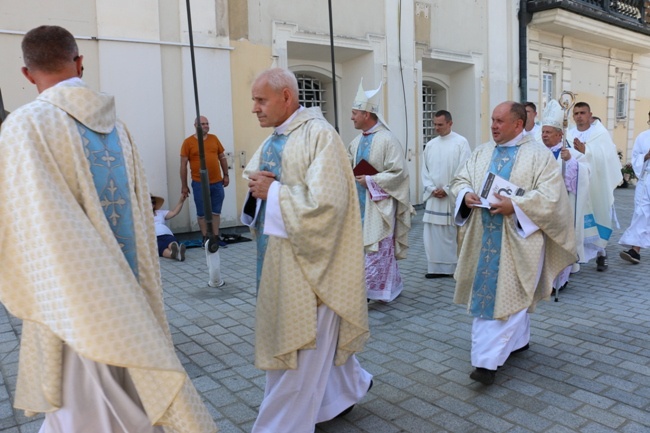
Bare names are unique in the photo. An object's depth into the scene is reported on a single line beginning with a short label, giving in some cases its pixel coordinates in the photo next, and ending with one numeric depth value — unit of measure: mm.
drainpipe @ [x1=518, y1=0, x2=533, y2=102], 14453
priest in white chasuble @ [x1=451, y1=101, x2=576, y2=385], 3785
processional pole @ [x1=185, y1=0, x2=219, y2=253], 6152
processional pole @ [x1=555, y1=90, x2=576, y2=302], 5559
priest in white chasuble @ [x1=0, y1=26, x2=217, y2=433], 1796
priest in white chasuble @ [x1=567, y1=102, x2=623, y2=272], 7164
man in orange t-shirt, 8633
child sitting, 7727
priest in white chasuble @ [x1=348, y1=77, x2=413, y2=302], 5605
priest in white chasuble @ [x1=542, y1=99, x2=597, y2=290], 5832
